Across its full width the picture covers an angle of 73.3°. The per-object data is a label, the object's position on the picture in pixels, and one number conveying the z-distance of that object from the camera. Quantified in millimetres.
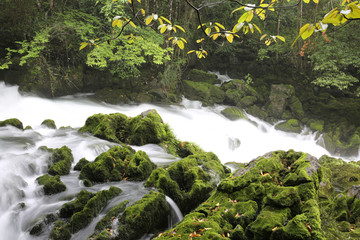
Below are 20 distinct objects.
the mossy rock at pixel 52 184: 4679
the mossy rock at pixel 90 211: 3855
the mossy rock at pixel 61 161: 5383
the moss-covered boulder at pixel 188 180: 4687
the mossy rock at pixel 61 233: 3676
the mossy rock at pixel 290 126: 14923
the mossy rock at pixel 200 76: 17422
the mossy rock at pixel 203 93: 15819
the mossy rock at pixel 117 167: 5289
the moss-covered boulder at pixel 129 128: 7676
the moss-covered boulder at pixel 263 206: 3027
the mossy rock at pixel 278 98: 15990
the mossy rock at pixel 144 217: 3699
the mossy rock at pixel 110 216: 3719
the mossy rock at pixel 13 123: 7687
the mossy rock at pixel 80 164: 5707
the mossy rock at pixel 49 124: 8579
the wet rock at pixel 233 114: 14647
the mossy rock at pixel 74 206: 4059
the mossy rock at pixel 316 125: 15062
